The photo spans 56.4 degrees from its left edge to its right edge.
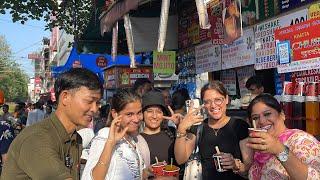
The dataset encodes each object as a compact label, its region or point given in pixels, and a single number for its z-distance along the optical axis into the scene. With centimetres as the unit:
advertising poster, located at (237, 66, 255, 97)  507
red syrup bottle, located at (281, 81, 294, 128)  375
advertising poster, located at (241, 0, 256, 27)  473
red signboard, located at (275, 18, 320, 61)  327
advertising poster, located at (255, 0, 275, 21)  437
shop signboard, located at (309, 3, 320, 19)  360
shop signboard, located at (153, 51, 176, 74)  564
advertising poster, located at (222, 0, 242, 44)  366
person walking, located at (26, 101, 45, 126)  986
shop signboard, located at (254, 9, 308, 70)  399
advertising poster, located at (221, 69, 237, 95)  550
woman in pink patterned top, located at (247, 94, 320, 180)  169
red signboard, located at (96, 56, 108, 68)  957
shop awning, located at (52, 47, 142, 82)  911
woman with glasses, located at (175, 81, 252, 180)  250
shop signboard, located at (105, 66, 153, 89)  688
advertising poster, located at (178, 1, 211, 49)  608
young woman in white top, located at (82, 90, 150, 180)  189
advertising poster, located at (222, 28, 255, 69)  475
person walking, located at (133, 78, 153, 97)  417
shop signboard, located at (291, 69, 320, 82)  381
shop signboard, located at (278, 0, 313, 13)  390
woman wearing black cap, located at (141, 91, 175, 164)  275
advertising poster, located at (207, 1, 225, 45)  466
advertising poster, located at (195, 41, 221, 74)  567
